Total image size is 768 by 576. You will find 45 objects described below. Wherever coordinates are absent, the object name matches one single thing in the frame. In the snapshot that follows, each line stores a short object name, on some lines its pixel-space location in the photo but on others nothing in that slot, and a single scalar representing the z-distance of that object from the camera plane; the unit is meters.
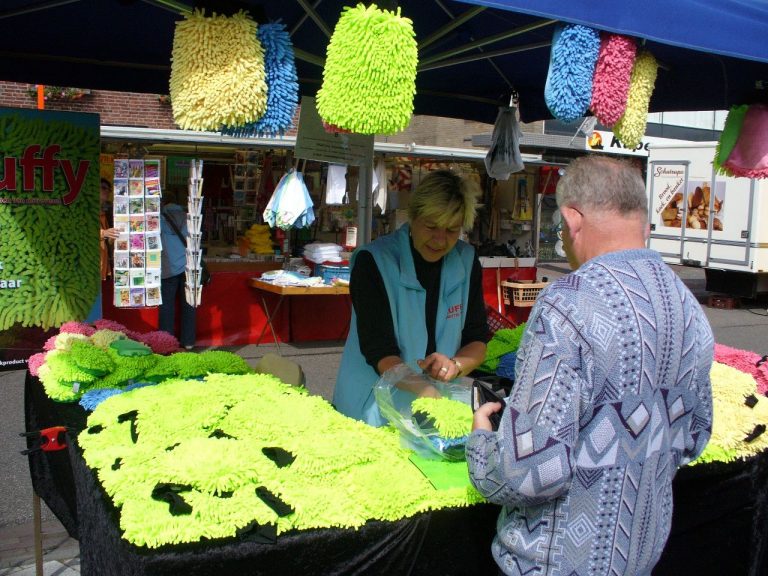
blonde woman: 2.40
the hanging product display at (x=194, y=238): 6.95
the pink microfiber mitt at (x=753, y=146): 2.85
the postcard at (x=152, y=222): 6.34
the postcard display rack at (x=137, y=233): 6.21
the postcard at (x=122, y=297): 6.34
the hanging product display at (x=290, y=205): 8.03
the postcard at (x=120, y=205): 6.21
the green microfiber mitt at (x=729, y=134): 2.94
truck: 11.63
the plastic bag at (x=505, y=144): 4.23
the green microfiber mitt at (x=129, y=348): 2.74
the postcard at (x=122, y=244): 6.30
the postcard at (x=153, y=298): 6.44
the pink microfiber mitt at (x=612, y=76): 1.98
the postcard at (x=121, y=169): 6.12
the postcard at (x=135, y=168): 6.16
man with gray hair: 1.35
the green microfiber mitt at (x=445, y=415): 1.97
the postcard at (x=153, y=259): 6.43
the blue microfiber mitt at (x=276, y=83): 1.95
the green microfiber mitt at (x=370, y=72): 1.73
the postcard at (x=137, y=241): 6.34
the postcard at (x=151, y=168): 6.20
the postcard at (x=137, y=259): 6.39
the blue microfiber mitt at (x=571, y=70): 1.92
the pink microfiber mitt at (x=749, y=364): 3.13
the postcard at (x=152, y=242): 6.39
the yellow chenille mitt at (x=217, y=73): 1.84
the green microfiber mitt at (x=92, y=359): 2.54
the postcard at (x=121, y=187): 6.20
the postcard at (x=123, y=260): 6.34
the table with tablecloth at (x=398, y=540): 1.51
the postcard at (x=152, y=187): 6.28
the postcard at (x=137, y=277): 6.39
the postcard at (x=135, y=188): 6.24
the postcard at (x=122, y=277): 6.35
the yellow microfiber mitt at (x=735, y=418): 2.32
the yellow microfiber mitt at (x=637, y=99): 2.19
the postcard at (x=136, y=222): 6.29
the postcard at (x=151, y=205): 6.31
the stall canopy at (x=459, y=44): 2.01
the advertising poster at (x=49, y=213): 4.89
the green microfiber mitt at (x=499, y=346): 3.21
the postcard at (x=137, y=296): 6.39
